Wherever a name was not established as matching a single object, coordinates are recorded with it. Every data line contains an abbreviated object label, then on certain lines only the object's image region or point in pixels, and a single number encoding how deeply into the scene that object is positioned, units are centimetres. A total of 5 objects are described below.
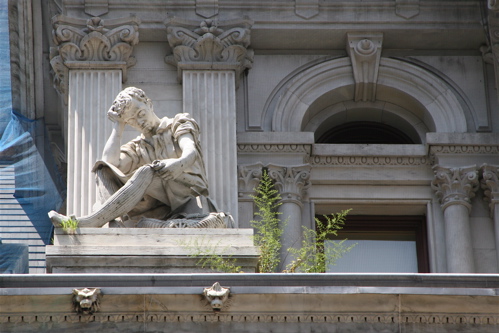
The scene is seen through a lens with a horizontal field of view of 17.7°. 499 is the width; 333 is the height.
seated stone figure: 2372
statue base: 2259
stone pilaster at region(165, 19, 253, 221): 2828
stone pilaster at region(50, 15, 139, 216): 2827
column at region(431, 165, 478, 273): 2827
